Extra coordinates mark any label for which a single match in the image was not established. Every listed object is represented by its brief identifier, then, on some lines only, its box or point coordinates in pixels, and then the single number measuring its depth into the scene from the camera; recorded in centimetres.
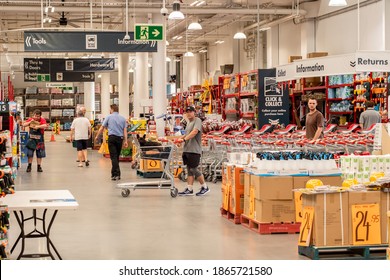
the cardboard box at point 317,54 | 2380
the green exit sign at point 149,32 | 1859
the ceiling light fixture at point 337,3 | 1639
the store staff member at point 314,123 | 1391
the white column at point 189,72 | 4725
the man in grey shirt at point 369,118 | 1754
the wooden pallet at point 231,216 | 1071
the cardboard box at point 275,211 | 977
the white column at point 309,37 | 2778
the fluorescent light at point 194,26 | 2000
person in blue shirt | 1697
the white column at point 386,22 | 2145
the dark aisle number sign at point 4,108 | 1455
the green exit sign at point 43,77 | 3139
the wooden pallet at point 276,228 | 980
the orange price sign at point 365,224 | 828
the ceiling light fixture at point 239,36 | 2529
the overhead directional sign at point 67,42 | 1795
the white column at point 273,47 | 3197
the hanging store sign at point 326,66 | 1602
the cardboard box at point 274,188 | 976
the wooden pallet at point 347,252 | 816
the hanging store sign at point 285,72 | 1917
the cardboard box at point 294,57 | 2568
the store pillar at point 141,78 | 2791
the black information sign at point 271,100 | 2400
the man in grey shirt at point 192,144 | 1323
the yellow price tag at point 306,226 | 823
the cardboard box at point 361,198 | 828
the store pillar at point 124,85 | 3183
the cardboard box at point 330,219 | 818
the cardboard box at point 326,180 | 987
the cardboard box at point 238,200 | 1071
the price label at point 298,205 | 949
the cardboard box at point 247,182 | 1023
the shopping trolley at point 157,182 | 1405
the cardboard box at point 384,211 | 834
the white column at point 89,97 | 4509
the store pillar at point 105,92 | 4319
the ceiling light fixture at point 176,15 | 1644
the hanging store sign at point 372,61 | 1558
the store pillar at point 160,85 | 2297
